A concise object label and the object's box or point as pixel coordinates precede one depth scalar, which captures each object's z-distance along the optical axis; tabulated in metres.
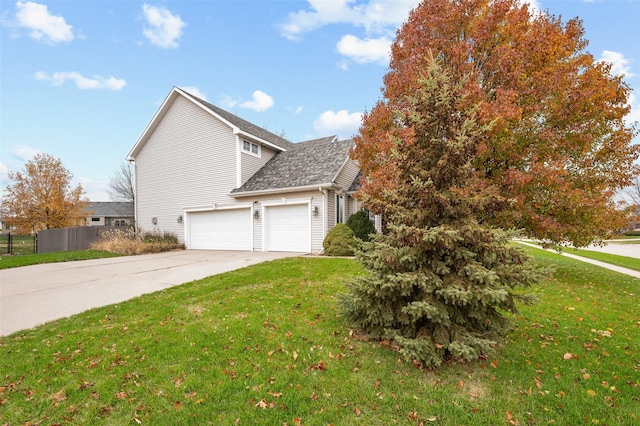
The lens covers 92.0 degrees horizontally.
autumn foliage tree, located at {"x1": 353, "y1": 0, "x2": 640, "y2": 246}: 6.84
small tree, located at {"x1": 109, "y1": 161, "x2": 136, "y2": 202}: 37.06
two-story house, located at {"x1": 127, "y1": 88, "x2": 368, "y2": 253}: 13.16
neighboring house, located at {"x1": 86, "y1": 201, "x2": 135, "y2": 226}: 43.16
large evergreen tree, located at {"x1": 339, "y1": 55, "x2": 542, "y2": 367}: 3.11
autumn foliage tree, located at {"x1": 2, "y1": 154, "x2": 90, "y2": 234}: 19.86
